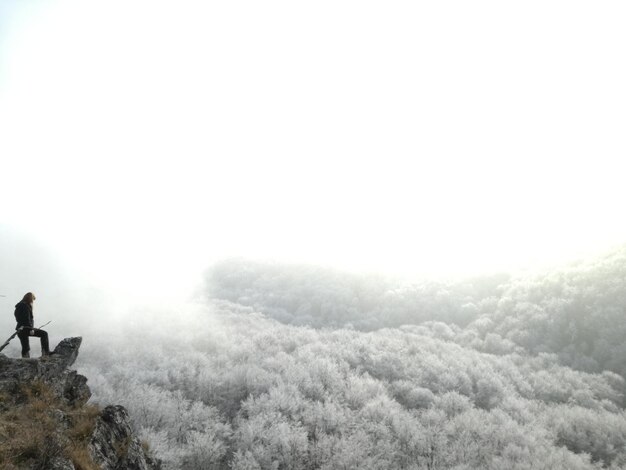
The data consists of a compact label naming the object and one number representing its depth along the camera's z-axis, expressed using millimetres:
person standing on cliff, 10023
